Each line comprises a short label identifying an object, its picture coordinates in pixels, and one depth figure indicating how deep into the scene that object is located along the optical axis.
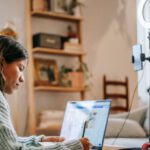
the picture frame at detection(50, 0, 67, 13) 4.12
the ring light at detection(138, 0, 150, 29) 2.11
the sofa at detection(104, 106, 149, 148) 2.48
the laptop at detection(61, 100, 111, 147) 1.52
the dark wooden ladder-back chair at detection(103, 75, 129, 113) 4.51
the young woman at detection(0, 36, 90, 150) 1.08
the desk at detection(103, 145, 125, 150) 1.47
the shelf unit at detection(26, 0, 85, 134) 3.88
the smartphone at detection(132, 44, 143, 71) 1.93
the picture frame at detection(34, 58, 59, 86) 3.99
